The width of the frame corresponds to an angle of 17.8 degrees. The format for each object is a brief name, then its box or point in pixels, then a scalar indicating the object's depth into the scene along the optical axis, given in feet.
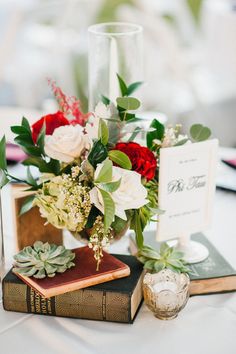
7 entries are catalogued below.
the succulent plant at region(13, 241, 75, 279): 3.81
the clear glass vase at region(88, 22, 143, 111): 4.88
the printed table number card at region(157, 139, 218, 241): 4.02
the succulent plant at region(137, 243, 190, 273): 3.92
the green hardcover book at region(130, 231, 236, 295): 4.04
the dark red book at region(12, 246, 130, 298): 3.74
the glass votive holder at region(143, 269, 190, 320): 3.73
